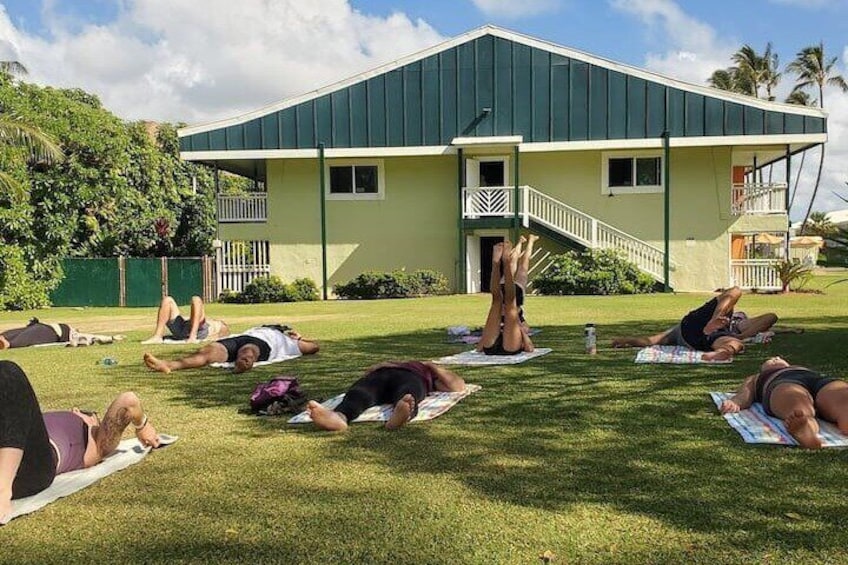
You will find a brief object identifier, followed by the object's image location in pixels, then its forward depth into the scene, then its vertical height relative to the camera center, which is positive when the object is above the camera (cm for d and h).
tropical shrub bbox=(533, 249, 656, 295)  2159 -24
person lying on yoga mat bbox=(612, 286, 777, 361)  891 -80
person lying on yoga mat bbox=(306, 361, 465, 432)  552 -97
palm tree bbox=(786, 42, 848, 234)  5741 +1473
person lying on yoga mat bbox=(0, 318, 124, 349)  1175 -93
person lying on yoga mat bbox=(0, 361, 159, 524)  377 -92
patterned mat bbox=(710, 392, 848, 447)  478 -109
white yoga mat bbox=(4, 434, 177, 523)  398 -118
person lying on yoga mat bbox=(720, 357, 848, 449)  469 -92
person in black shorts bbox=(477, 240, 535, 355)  920 -63
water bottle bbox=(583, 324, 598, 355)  916 -88
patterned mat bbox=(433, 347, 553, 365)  870 -104
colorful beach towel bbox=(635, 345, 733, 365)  831 -100
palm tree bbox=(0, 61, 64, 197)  1936 +352
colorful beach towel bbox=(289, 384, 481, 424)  587 -110
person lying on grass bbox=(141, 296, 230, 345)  1166 -79
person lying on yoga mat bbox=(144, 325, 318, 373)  861 -92
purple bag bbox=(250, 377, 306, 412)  626 -101
